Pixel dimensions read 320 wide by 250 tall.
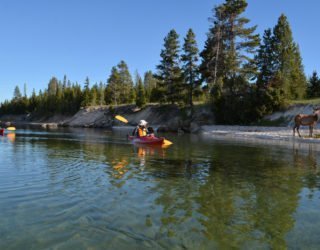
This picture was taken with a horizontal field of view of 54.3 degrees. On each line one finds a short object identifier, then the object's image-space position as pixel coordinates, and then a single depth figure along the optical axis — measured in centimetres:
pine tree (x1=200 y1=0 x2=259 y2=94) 5988
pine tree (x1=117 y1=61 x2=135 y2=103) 10856
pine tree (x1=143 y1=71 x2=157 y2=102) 16480
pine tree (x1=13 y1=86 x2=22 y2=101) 18625
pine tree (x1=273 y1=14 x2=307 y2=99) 5775
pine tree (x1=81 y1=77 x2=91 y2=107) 11412
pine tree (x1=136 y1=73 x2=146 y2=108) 8674
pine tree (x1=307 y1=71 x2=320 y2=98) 6184
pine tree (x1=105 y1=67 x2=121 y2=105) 10784
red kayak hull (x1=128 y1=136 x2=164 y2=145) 2928
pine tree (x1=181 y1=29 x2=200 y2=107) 6888
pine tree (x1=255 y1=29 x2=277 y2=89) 5591
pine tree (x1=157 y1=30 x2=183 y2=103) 7450
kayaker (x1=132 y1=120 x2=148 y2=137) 3148
